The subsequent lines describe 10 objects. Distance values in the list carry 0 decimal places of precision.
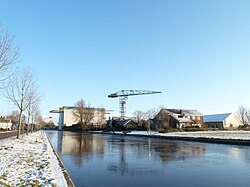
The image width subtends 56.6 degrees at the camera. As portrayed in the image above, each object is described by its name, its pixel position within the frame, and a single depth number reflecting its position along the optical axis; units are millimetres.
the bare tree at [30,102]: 30881
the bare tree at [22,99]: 27188
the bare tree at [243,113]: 101056
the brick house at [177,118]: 69938
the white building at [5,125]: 80669
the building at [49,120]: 192600
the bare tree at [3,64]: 14227
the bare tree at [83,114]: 91312
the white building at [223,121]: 83450
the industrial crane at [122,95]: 89206
